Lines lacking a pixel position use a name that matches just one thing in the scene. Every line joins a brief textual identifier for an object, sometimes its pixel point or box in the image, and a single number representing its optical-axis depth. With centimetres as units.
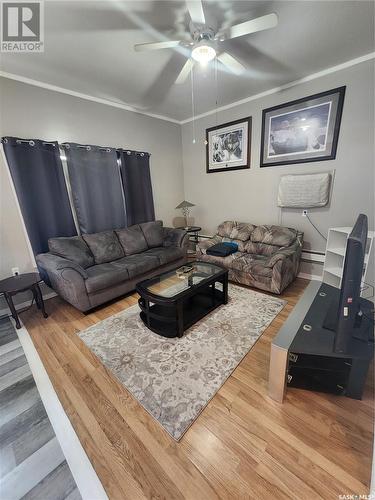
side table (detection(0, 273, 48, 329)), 210
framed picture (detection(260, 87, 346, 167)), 257
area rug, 139
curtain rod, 241
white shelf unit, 253
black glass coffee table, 194
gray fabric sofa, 234
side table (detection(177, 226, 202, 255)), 408
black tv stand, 125
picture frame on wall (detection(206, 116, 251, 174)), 337
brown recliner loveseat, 258
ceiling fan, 135
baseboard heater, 295
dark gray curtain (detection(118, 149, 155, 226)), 343
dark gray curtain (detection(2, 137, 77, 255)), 243
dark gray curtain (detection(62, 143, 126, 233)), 289
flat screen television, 95
